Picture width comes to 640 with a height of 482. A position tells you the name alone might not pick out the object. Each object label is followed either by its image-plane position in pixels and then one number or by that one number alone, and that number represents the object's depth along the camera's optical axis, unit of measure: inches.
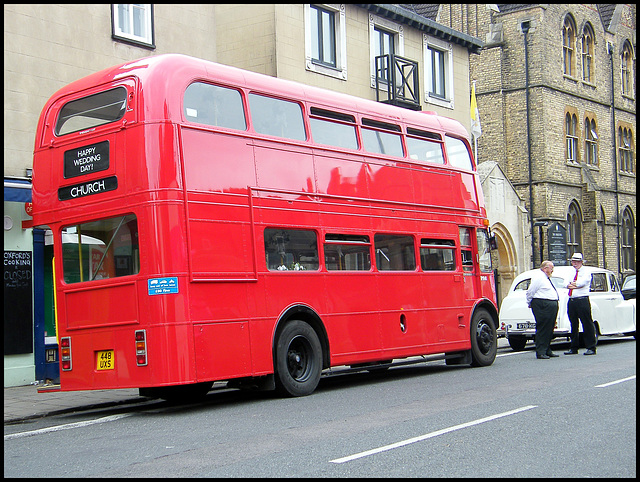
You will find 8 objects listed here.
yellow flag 1096.8
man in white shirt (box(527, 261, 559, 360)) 652.1
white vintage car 765.3
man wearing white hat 673.6
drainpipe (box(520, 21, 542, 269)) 1411.2
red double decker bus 408.2
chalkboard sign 595.2
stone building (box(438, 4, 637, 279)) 1417.3
